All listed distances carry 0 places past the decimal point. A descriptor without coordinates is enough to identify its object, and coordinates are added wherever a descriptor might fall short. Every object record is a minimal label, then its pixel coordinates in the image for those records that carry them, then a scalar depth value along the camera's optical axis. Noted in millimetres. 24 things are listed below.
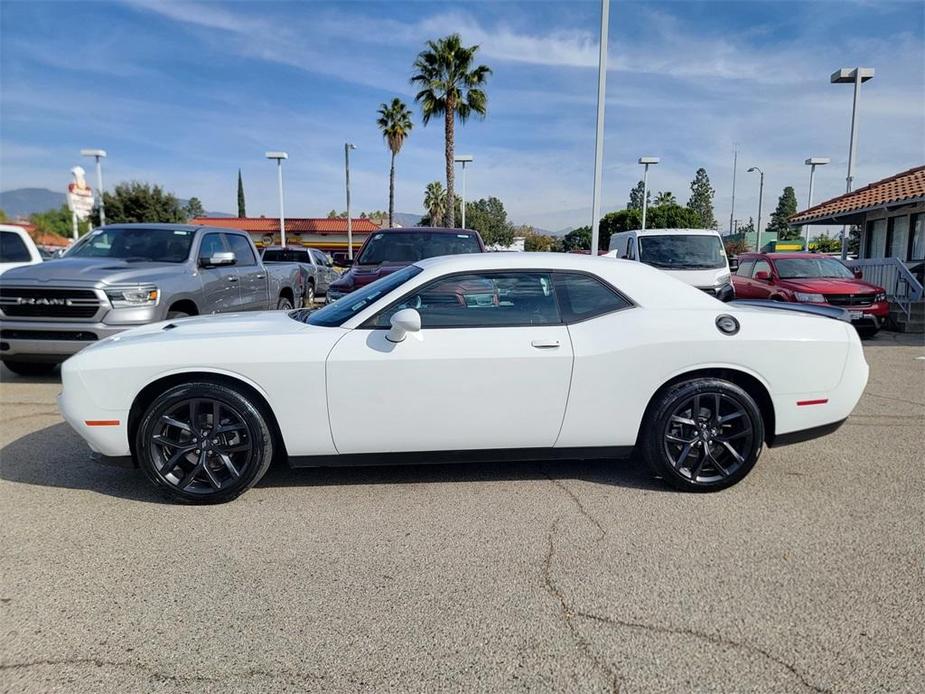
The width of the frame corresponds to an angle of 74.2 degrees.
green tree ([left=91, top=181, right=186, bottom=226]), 40406
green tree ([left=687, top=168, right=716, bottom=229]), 96262
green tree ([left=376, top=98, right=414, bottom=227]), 42125
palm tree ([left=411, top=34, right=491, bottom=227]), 28688
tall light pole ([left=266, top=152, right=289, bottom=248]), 29741
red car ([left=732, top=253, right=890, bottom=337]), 11195
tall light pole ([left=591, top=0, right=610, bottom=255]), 14312
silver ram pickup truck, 6461
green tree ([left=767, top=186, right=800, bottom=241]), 101438
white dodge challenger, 3566
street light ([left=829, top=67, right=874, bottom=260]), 19781
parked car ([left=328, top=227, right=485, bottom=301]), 8977
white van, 11367
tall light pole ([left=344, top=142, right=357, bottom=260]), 39550
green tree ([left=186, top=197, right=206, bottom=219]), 110938
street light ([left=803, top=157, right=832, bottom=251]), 33609
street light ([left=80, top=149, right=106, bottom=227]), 30531
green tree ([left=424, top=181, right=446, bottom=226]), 62628
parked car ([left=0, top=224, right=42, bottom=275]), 8727
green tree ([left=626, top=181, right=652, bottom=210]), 119062
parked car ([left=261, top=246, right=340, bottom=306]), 16231
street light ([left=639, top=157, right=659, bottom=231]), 31516
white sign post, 27172
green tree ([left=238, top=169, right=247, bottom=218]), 80456
